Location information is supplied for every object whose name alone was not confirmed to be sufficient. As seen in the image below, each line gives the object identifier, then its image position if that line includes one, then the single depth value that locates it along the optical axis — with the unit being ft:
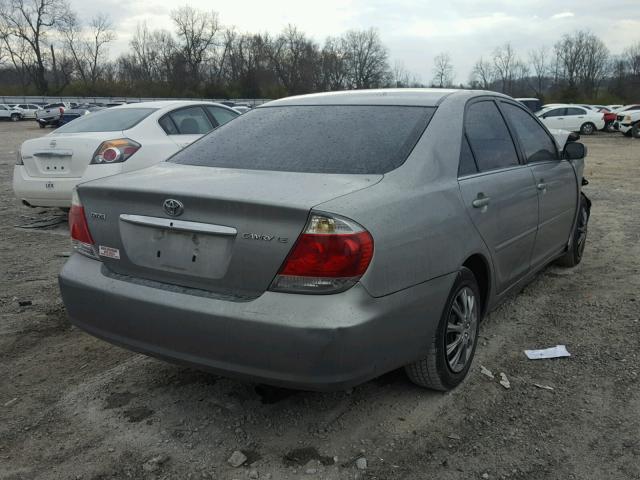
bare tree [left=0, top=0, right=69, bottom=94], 259.60
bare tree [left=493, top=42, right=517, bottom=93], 312.91
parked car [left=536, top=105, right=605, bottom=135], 92.19
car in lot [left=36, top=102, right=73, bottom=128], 133.39
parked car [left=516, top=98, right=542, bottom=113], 106.31
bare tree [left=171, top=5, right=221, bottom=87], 295.89
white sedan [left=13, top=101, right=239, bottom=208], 21.25
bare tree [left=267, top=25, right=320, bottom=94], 305.12
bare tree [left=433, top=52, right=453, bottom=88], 324.80
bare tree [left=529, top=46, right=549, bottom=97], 306.76
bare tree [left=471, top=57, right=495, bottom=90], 312.29
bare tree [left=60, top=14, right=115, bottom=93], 290.56
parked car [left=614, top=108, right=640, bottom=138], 88.53
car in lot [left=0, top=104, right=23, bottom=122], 167.73
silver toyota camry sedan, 7.57
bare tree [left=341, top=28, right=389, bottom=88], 355.97
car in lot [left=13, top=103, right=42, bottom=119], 172.04
